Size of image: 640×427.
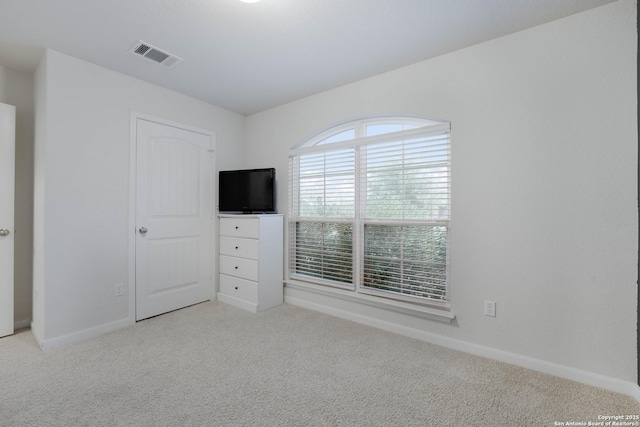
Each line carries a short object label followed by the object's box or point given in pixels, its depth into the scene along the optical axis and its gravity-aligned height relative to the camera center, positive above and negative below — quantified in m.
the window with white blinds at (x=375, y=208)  2.47 +0.06
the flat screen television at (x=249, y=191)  3.37 +0.26
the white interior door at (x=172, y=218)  2.92 -0.06
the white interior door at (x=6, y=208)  2.43 +0.02
